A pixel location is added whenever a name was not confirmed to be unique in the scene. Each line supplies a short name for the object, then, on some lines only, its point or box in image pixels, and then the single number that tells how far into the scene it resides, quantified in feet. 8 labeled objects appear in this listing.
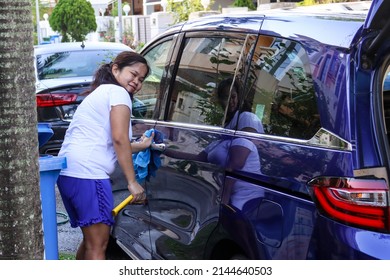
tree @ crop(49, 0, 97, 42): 120.37
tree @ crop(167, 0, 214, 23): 57.00
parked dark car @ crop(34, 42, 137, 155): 30.32
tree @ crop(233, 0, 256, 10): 77.25
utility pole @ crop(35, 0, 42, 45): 141.08
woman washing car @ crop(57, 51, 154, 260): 13.64
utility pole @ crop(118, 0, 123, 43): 90.84
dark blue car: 9.77
